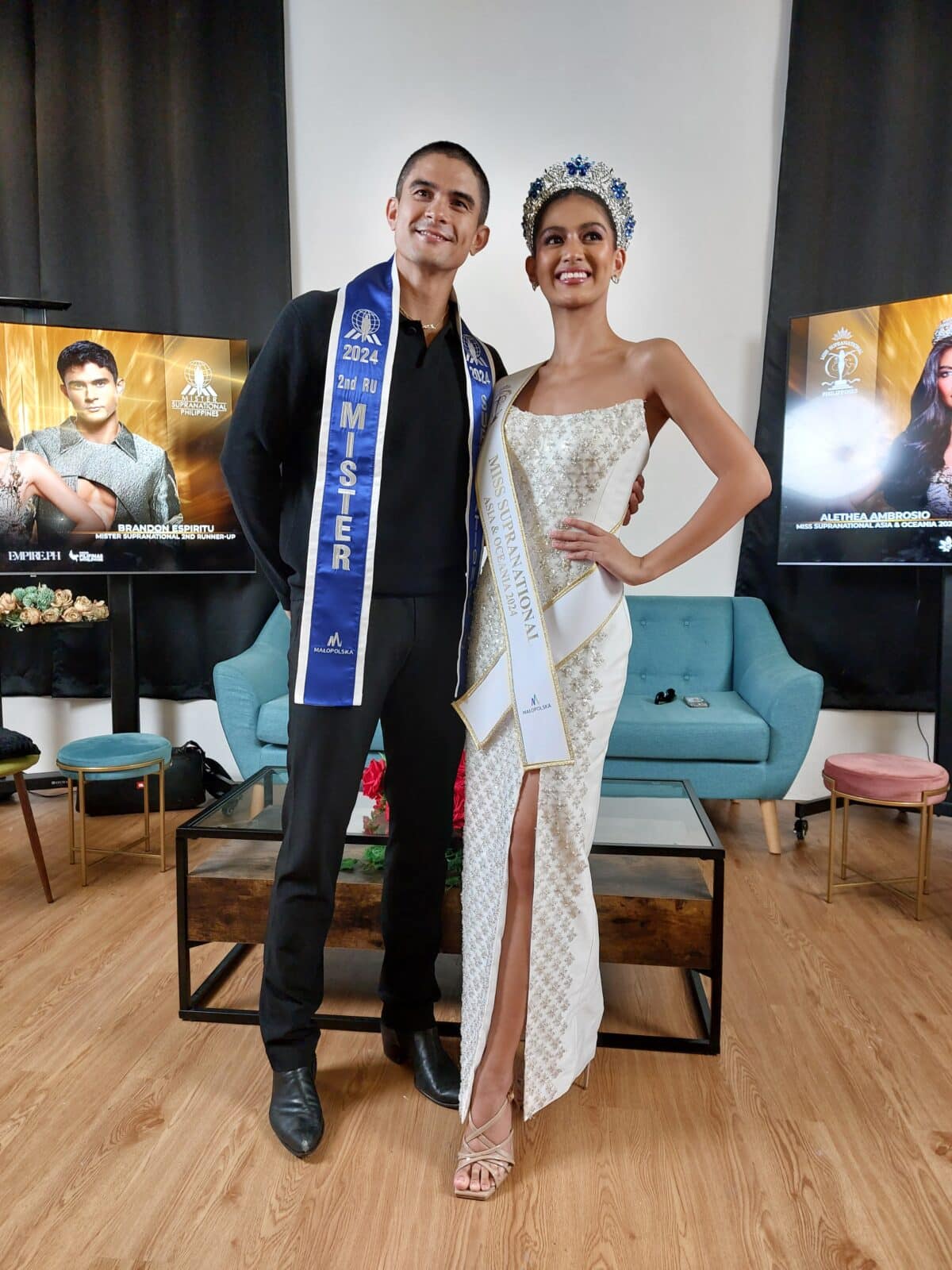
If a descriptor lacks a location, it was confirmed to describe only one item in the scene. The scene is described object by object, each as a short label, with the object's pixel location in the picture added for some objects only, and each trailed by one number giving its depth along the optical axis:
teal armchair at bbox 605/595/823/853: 3.04
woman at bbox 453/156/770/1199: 1.50
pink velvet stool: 2.57
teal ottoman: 2.78
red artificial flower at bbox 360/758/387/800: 2.04
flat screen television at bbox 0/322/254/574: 3.27
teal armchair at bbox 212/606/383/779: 3.12
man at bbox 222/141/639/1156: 1.55
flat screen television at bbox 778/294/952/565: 3.09
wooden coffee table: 1.86
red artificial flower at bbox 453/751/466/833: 2.01
